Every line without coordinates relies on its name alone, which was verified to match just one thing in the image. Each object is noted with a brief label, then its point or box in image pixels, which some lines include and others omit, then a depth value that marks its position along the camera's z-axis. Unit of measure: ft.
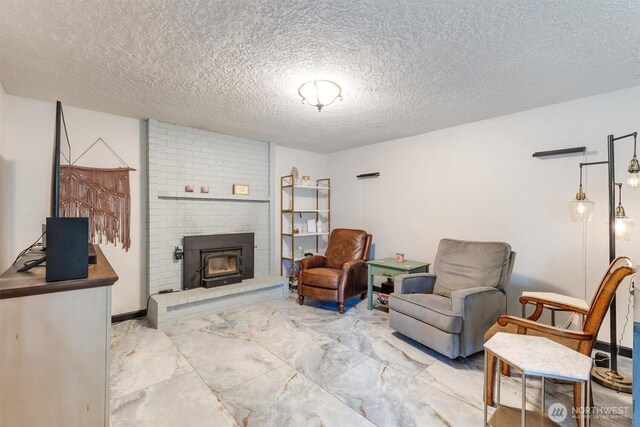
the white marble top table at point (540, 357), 4.24
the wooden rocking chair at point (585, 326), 5.25
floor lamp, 6.71
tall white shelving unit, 15.37
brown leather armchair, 11.72
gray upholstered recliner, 7.72
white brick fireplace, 11.08
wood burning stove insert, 12.01
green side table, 11.44
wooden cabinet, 3.65
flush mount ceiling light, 7.59
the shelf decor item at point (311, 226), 15.93
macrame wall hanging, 9.68
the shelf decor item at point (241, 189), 13.46
